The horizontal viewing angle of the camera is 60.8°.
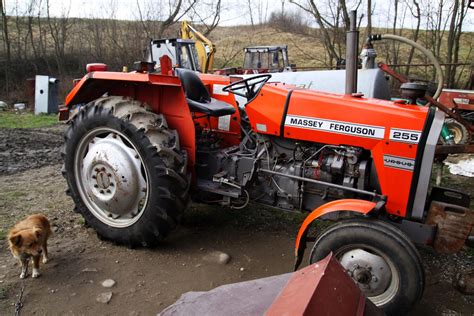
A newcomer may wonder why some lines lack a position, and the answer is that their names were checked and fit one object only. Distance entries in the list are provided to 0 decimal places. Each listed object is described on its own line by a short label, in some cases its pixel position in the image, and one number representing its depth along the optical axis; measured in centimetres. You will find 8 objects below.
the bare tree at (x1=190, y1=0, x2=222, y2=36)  1823
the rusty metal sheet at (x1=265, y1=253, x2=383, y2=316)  129
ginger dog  264
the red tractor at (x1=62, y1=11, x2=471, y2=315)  232
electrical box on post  1125
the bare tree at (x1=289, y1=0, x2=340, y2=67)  1320
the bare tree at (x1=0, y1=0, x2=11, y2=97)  1343
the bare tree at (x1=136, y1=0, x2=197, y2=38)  1701
